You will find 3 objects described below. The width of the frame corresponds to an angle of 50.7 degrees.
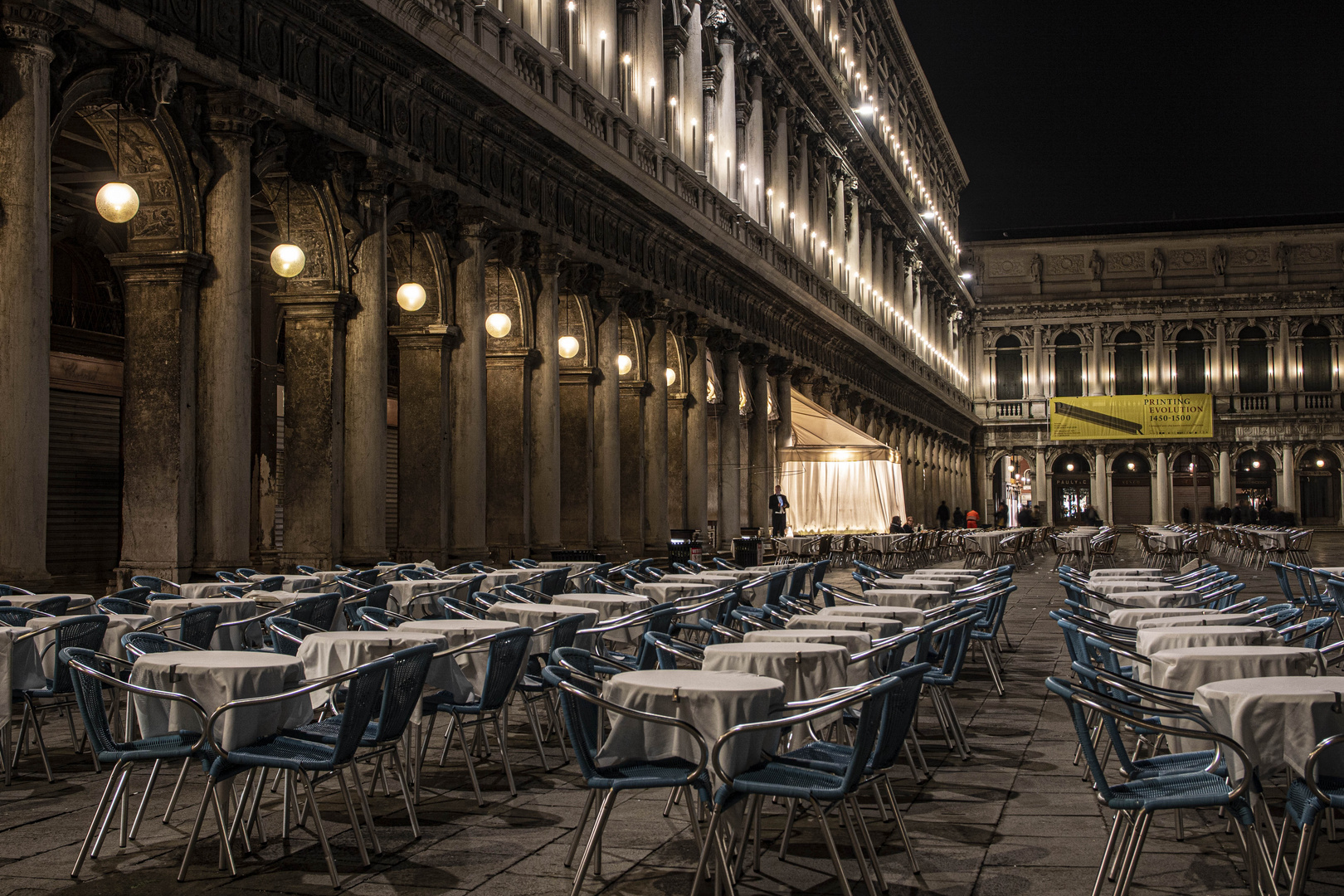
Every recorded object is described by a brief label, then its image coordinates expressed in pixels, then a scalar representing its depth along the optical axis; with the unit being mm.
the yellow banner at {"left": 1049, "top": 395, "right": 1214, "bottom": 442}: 62438
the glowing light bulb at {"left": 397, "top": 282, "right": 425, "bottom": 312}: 16562
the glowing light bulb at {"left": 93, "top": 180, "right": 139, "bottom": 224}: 11422
